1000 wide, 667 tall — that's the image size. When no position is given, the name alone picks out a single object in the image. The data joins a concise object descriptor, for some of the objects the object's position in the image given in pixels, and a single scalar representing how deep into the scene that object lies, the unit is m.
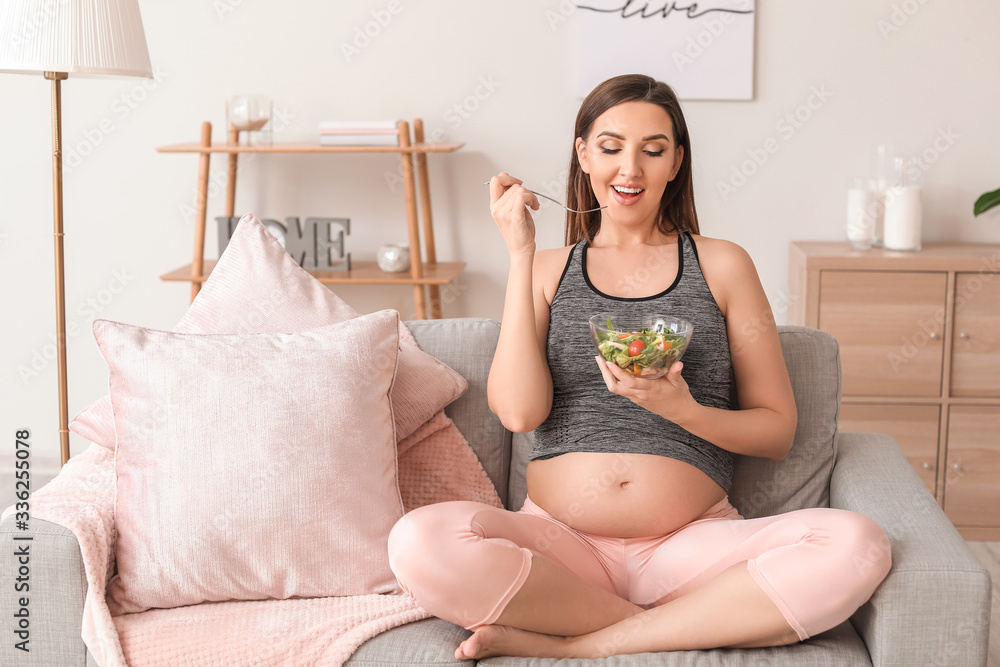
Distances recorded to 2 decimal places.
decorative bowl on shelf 2.81
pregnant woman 1.26
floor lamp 1.70
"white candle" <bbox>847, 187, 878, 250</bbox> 2.72
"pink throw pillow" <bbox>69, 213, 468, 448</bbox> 1.61
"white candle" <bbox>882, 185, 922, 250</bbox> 2.65
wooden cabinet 2.56
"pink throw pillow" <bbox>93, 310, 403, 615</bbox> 1.36
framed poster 2.78
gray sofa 1.21
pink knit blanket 1.28
